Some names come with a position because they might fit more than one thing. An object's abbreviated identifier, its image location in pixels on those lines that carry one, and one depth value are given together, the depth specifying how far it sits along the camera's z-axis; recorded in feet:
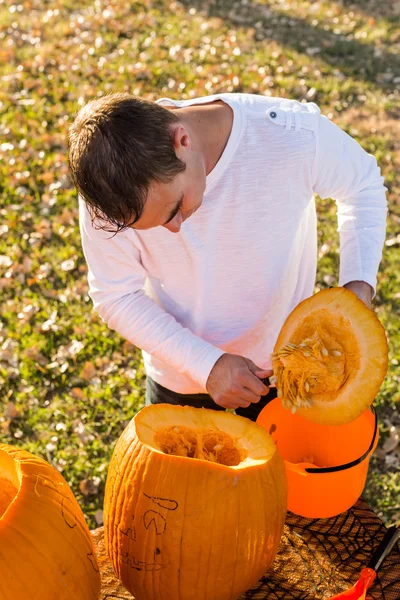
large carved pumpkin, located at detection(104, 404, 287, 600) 4.78
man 6.09
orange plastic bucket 5.32
